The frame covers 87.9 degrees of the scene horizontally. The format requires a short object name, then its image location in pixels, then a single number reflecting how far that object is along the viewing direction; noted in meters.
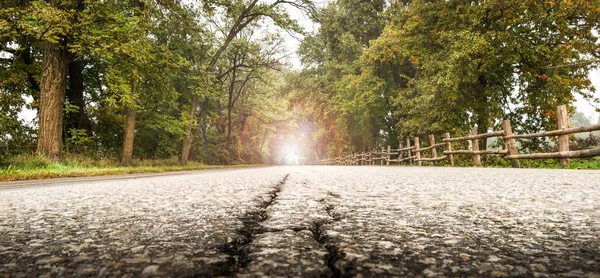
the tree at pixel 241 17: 14.44
